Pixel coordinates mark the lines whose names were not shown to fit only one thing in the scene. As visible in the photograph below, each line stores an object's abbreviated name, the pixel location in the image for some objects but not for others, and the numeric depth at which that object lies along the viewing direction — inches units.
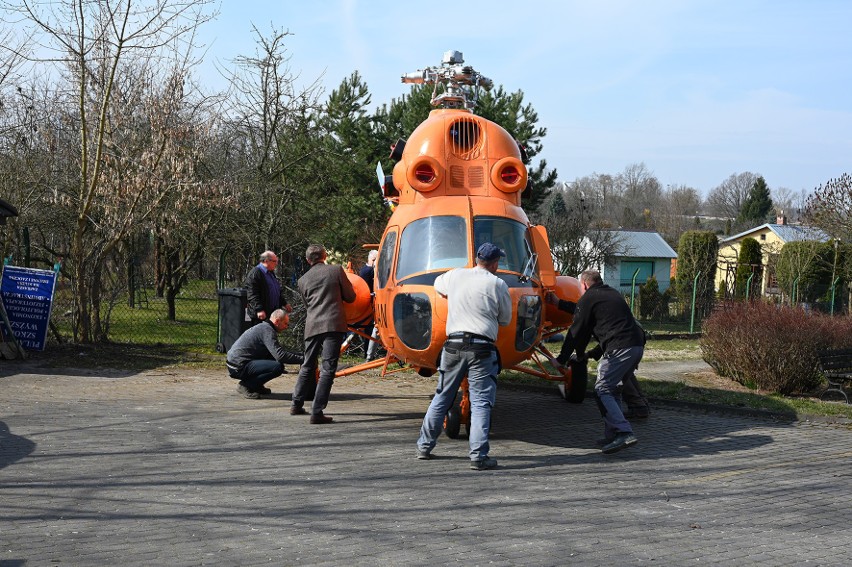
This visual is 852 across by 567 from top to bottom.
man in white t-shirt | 325.1
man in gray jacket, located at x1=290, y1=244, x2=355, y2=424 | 391.2
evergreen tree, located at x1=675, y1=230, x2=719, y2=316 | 1456.7
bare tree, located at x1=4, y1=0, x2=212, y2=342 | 601.3
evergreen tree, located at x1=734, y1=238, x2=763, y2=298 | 1453.0
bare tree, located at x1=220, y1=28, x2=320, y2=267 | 806.5
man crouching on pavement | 445.4
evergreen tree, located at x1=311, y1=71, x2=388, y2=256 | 885.0
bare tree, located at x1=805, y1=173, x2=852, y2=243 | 1071.0
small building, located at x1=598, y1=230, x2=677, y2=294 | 2245.3
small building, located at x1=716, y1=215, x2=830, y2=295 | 1557.1
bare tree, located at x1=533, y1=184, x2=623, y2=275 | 1128.8
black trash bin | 615.2
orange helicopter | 368.5
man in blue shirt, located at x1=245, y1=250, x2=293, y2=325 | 474.6
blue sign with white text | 572.4
